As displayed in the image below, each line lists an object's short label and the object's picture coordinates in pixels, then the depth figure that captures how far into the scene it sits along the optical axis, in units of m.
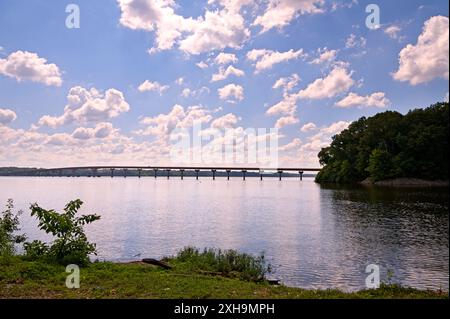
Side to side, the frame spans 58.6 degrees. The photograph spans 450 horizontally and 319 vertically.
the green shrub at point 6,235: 25.29
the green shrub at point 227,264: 22.88
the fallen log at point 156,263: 22.46
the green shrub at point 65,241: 21.72
